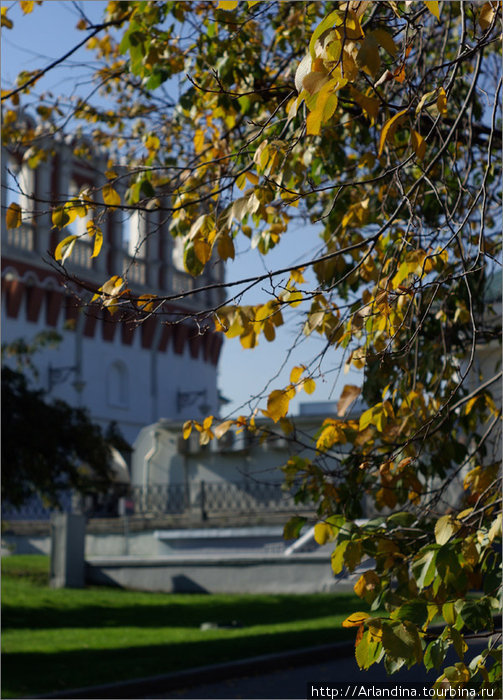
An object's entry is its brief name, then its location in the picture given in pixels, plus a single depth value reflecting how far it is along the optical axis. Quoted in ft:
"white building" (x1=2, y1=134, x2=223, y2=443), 118.42
